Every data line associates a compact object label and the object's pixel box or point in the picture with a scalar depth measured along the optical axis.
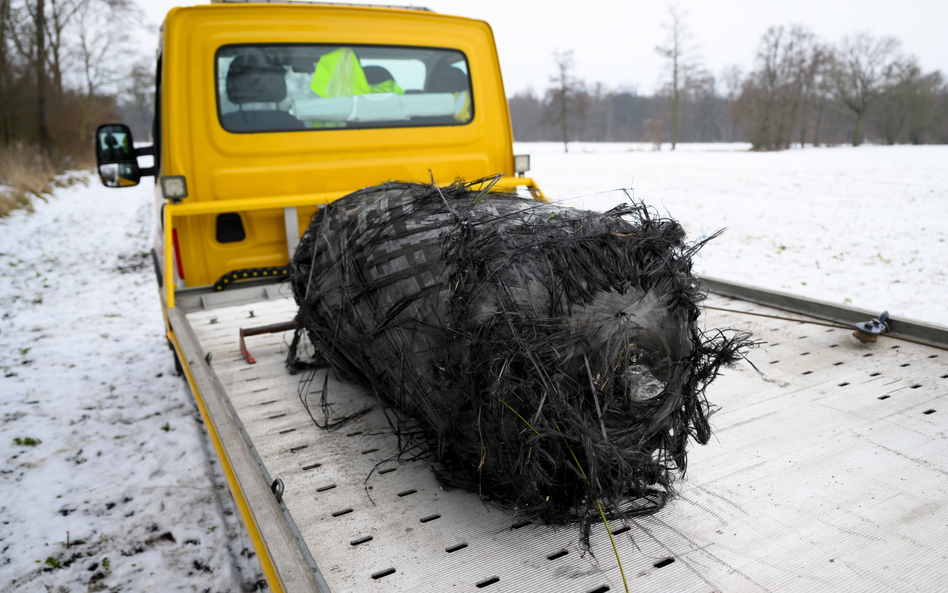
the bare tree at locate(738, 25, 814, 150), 40.53
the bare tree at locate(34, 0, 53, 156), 21.48
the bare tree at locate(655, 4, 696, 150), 43.16
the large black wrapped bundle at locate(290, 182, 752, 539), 1.46
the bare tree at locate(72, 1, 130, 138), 31.61
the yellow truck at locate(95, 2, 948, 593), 1.47
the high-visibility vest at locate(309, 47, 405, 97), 3.77
